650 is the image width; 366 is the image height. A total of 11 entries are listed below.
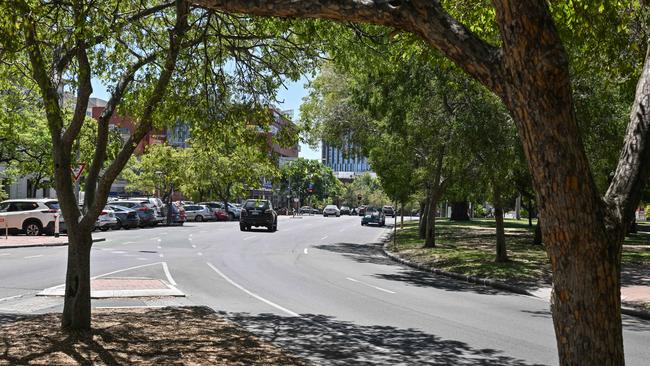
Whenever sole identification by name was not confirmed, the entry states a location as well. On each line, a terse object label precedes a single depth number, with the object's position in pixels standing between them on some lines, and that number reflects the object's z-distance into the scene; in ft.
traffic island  40.34
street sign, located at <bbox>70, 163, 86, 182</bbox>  81.38
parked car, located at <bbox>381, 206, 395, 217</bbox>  314.08
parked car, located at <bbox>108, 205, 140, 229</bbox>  127.05
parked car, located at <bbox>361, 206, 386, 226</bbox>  185.68
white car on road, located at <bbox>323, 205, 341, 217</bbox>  287.69
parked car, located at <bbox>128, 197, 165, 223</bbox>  140.67
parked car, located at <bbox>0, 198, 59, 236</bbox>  97.25
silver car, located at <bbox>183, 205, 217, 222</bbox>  183.62
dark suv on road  127.95
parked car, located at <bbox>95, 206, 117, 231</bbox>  114.82
